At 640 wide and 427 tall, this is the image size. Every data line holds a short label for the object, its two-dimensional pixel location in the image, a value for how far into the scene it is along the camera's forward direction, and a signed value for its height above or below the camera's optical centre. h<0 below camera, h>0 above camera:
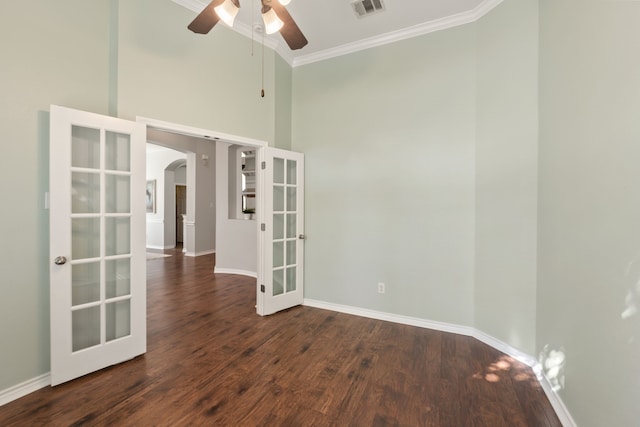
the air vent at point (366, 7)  2.74 +2.21
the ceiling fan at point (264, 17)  1.80 +1.41
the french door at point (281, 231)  3.40 -0.26
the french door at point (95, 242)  2.01 -0.26
